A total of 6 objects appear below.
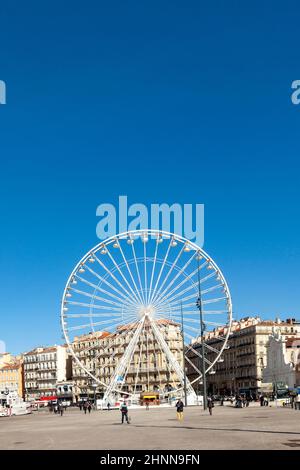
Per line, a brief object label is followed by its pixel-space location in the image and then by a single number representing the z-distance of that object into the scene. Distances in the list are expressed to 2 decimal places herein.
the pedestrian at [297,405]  59.79
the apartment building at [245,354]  140.25
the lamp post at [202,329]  62.56
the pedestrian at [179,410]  46.53
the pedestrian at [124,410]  46.19
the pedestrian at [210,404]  53.44
